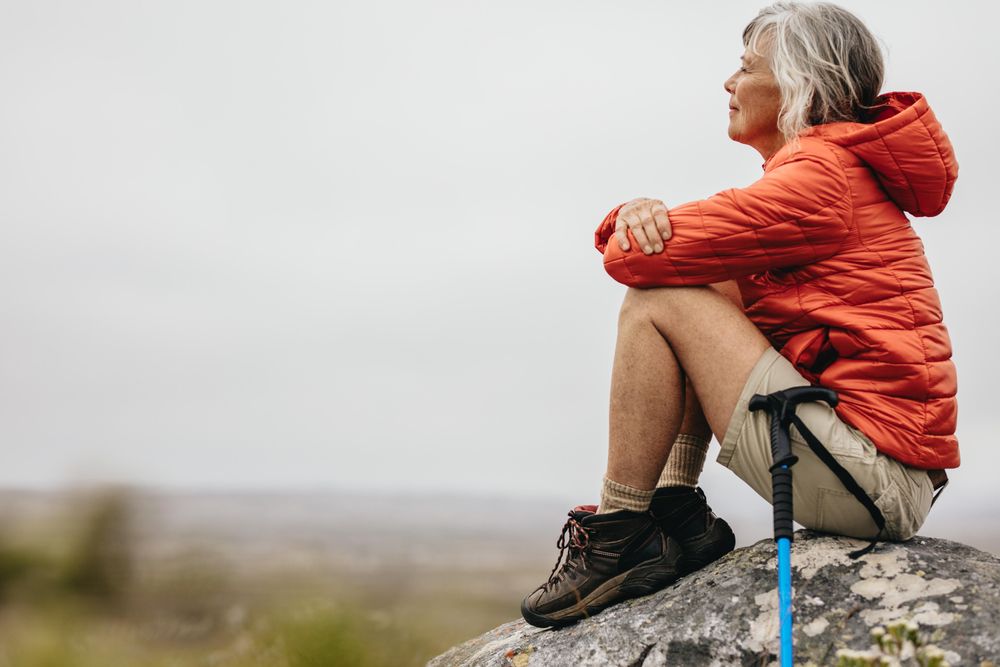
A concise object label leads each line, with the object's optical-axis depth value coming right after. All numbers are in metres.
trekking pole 2.41
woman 2.81
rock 2.62
